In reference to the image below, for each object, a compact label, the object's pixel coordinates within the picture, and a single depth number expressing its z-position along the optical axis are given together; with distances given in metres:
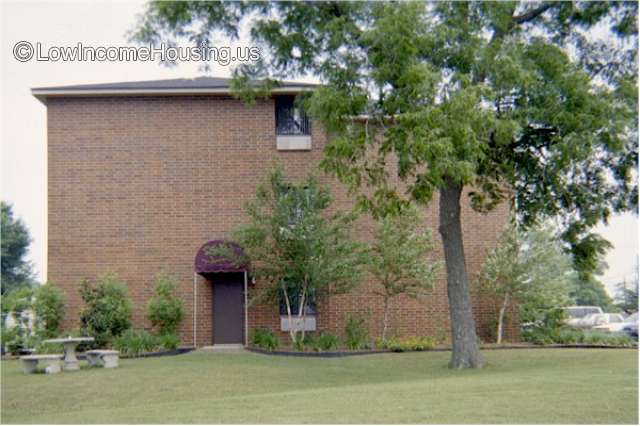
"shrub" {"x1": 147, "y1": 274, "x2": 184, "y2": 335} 23.58
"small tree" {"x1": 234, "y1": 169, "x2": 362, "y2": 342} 22.33
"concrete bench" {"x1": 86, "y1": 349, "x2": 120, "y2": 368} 19.09
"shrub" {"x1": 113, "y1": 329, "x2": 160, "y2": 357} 22.08
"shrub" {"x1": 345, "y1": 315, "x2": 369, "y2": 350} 23.50
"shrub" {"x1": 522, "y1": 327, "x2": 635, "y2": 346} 24.64
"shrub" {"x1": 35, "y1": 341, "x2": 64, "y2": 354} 22.11
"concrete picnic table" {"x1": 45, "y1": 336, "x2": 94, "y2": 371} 18.86
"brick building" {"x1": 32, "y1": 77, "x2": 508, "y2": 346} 24.81
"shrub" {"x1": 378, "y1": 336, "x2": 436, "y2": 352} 22.97
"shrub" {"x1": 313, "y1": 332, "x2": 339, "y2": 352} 22.64
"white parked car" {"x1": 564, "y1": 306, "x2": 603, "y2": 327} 49.03
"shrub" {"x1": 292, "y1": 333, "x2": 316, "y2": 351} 22.73
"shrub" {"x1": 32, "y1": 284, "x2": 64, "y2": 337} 23.44
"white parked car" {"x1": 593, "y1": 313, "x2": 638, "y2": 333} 35.72
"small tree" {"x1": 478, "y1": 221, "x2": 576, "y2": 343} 24.53
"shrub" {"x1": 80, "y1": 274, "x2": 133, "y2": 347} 22.88
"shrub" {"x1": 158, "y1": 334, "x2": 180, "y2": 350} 22.98
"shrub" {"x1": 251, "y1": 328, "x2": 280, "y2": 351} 23.22
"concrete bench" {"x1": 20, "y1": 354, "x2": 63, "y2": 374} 18.36
